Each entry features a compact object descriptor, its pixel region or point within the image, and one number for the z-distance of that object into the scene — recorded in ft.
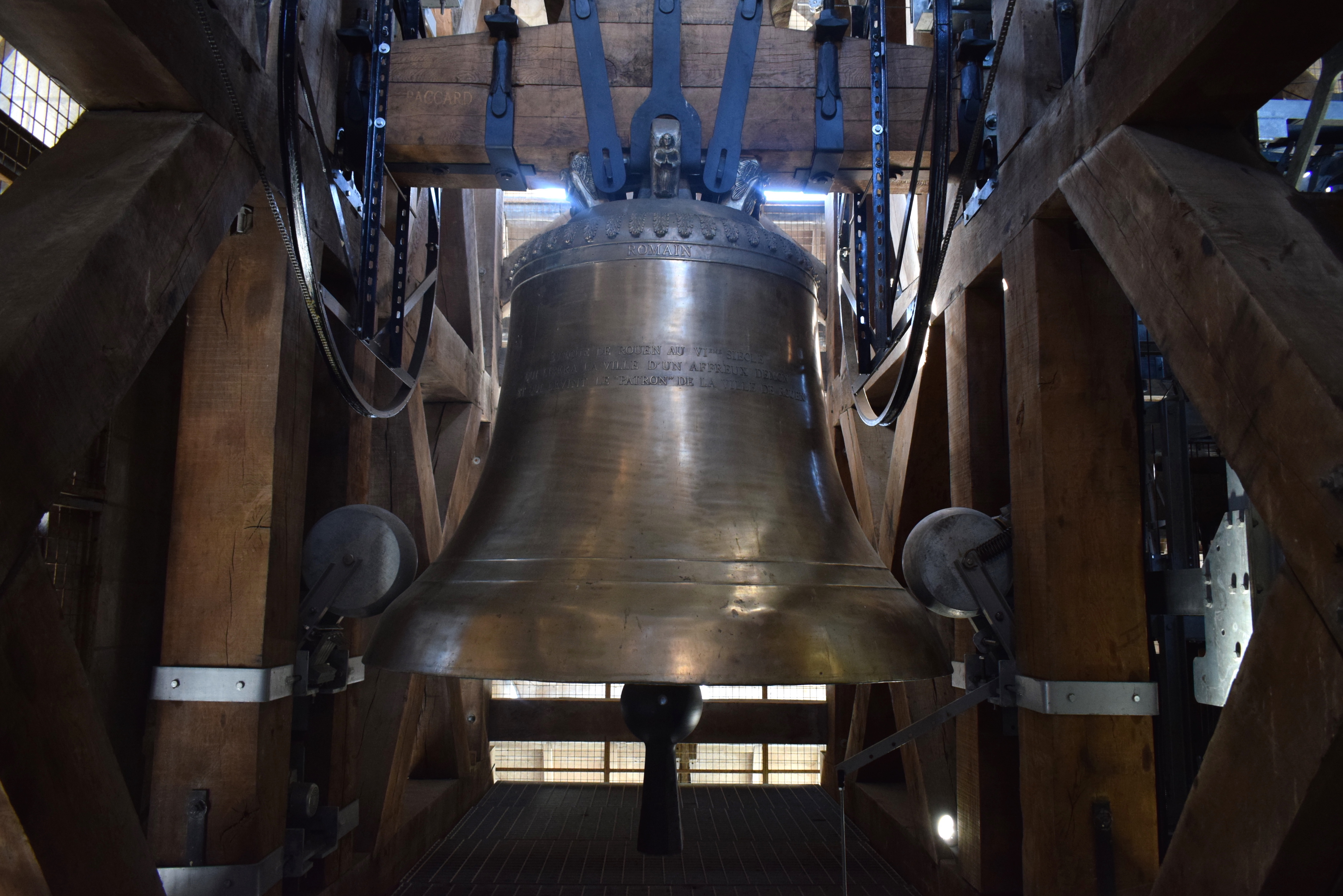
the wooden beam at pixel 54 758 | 5.32
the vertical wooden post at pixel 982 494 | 9.78
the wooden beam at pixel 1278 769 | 4.60
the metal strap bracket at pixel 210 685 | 8.29
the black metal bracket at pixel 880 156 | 9.36
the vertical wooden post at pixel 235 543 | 8.29
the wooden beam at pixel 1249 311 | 4.67
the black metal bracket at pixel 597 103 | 9.45
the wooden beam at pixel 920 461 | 12.55
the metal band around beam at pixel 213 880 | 8.06
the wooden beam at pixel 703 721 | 20.03
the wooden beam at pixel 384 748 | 12.10
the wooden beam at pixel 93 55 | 6.22
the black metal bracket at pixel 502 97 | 10.23
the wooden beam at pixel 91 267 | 5.11
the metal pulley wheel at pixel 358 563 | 9.25
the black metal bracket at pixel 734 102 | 9.44
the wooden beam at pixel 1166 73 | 5.77
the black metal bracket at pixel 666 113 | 9.37
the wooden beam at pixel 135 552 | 9.21
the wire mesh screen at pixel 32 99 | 8.98
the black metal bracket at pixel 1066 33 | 9.08
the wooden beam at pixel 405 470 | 14.11
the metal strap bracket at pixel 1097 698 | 8.15
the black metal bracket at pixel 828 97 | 10.11
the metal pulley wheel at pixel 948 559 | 9.04
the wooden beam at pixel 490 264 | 19.70
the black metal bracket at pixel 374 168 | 10.00
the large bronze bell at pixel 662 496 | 6.14
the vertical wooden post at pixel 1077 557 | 8.18
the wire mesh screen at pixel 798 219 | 30.27
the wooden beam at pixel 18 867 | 5.21
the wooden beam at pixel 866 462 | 16.51
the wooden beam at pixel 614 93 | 10.19
